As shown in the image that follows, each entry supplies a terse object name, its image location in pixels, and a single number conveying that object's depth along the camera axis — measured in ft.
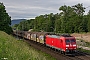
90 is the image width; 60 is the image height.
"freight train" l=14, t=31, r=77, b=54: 110.83
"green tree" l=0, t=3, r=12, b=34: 212.23
